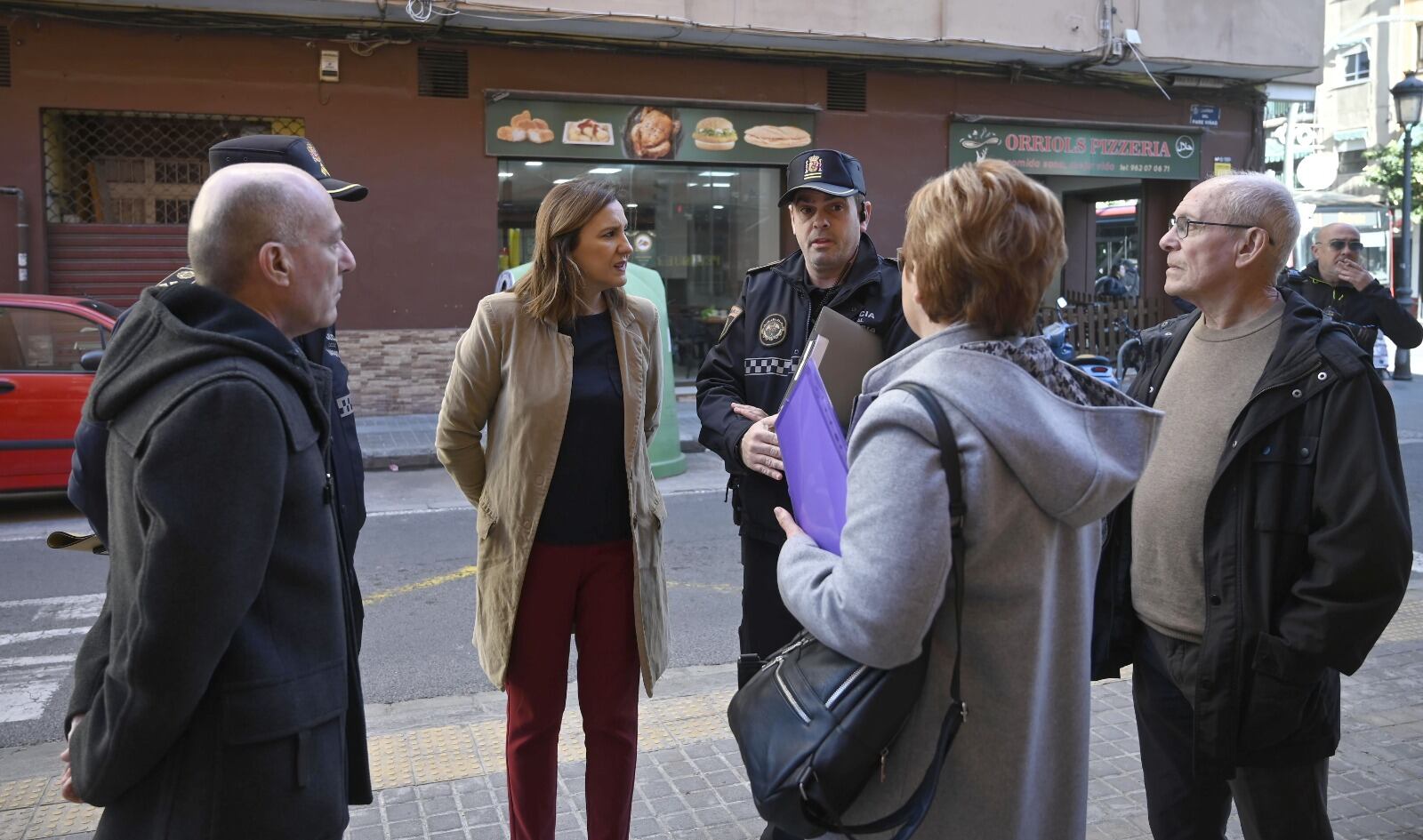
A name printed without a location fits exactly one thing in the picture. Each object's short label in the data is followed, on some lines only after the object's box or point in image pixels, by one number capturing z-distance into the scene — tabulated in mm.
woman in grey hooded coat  1828
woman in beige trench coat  3191
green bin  9641
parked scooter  13234
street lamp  16250
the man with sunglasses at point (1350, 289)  5562
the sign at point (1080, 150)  15930
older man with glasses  2441
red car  8422
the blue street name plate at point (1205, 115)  17156
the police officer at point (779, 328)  3246
